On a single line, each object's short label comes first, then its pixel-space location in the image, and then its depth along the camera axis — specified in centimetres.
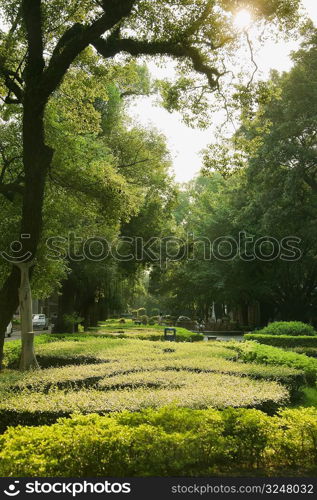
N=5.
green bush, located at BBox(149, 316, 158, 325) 5552
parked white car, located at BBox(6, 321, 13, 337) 3450
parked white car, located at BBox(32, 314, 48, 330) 4575
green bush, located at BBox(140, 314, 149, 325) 5427
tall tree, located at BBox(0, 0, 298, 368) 1153
